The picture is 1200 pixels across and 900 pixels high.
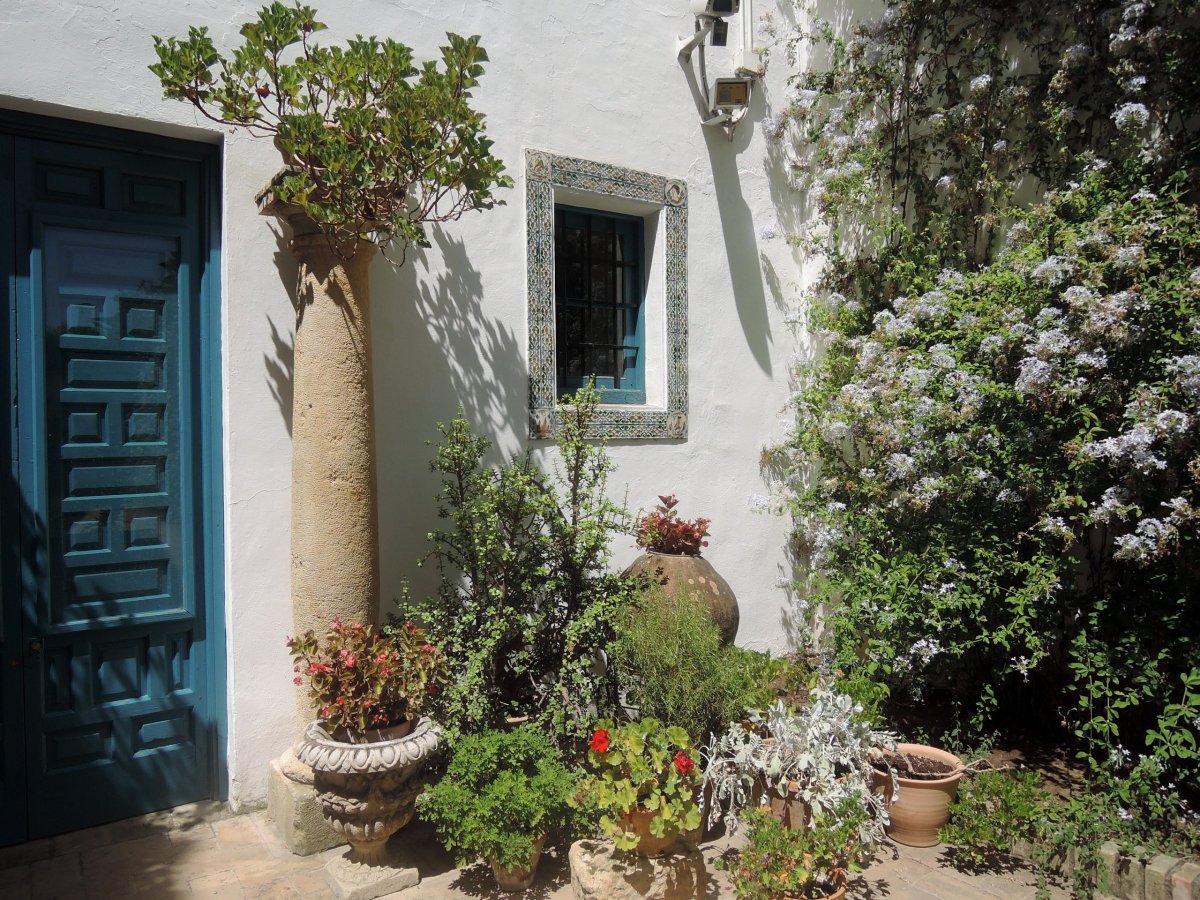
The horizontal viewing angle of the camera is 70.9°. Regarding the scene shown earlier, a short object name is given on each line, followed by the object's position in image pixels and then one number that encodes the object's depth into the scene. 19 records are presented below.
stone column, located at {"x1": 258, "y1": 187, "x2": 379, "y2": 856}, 3.68
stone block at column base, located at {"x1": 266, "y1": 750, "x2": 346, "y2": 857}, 3.69
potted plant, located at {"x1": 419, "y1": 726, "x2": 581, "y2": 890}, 3.29
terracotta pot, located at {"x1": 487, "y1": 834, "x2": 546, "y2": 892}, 3.42
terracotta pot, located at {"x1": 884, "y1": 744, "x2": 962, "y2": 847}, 3.92
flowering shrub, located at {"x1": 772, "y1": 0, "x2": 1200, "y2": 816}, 3.91
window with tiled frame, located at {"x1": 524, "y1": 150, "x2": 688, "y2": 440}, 4.82
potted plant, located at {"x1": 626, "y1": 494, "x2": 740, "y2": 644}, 4.57
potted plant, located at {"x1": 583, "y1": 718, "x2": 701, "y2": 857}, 3.13
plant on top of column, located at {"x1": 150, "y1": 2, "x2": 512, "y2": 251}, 3.23
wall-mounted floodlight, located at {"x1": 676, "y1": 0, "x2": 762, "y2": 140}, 5.25
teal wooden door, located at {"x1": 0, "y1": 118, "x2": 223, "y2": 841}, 3.65
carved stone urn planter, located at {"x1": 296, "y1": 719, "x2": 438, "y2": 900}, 3.23
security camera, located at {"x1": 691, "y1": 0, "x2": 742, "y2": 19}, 5.20
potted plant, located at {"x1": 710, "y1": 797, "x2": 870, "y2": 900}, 3.04
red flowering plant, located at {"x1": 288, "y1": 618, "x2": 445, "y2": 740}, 3.36
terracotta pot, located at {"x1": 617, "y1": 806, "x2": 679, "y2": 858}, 3.19
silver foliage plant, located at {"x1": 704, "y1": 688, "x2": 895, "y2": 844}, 3.54
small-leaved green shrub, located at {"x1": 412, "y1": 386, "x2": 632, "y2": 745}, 3.90
